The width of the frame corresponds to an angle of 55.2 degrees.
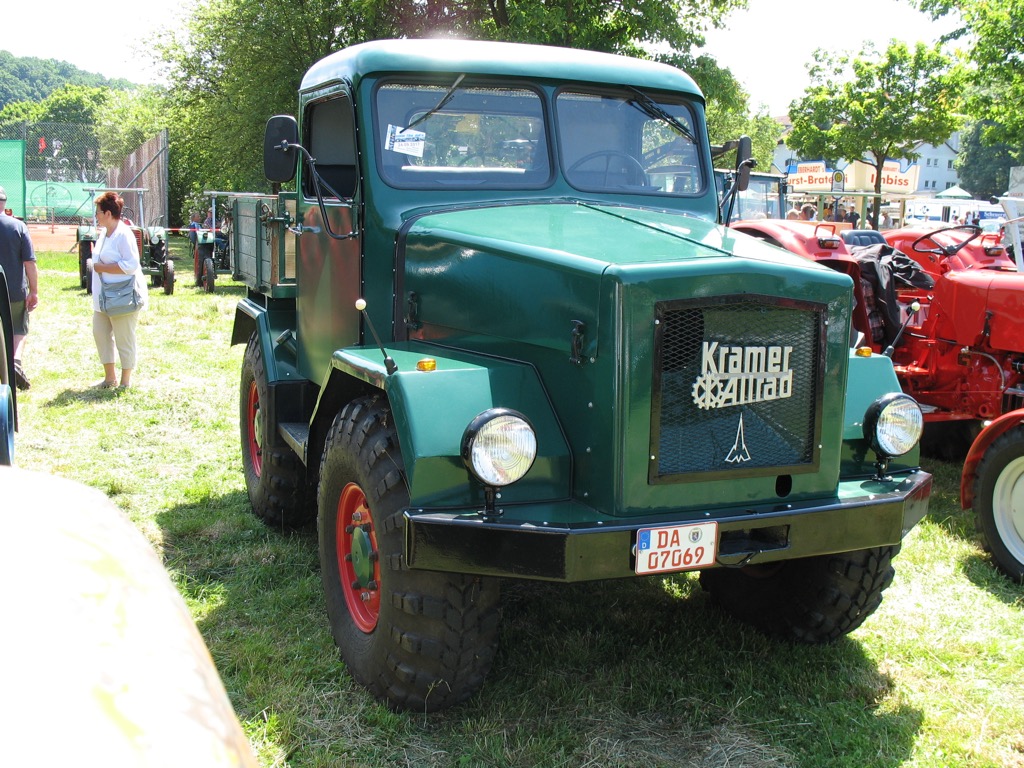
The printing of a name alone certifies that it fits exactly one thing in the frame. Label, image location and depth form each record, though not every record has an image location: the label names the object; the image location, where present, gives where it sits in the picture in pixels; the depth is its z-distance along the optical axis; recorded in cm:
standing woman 836
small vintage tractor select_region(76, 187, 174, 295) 1620
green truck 300
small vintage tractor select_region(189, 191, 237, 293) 1677
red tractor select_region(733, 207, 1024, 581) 479
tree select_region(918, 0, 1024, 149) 1728
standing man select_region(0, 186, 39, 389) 786
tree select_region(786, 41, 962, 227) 2653
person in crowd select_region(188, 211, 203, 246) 2193
